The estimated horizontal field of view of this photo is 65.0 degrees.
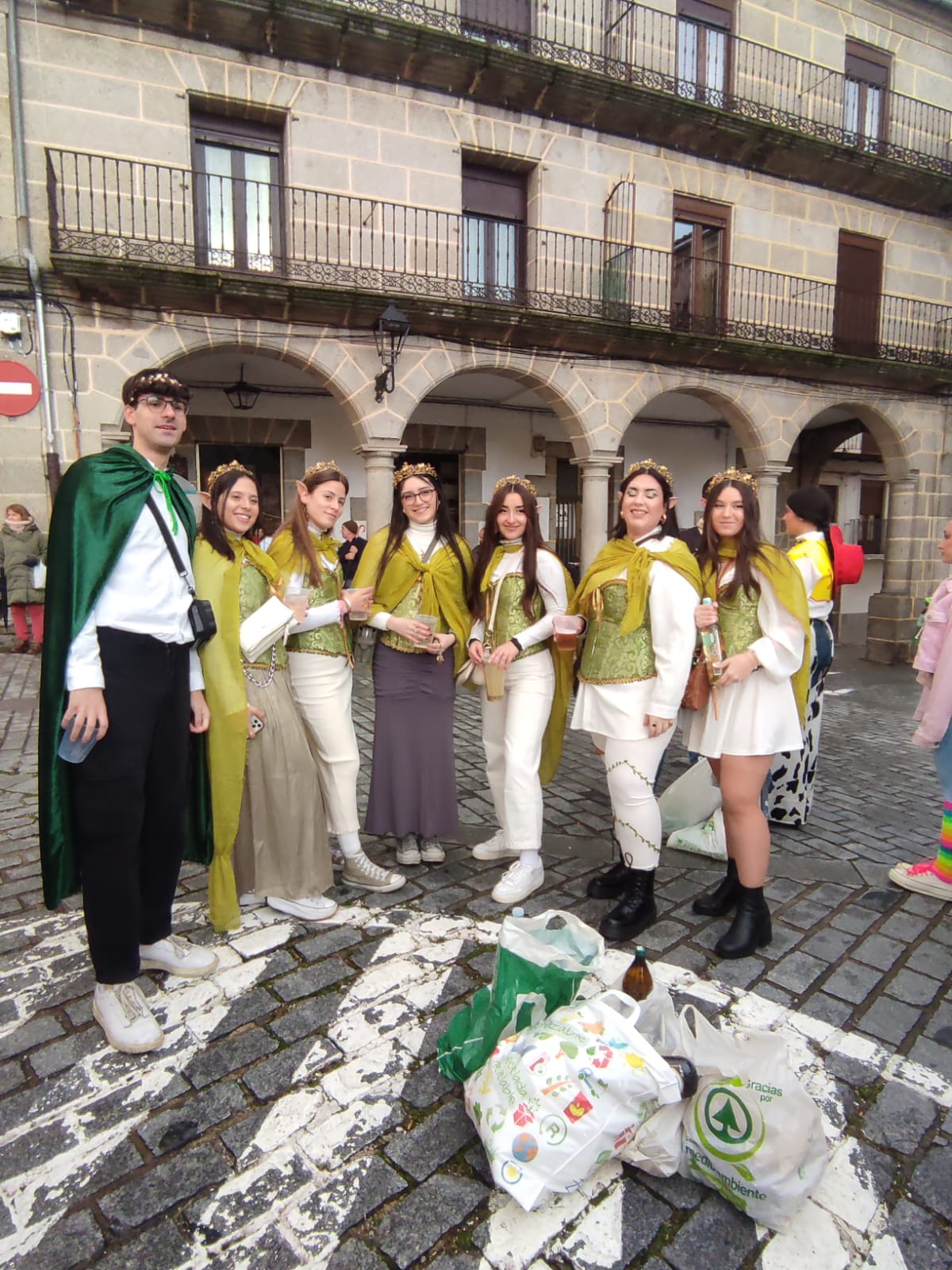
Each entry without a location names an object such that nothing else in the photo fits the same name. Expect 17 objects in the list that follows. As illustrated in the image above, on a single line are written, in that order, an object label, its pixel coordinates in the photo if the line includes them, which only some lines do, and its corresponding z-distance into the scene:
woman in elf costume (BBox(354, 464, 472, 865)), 3.39
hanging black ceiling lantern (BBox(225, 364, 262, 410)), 9.91
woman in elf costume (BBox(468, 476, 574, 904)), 3.29
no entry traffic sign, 7.32
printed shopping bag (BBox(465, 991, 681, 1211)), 1.66
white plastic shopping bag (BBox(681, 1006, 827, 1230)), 1.65
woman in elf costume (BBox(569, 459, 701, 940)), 2.83
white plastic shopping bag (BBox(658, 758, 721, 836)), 3.94
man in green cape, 2.16
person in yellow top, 4.01
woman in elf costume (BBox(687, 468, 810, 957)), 2.79
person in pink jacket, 3.35
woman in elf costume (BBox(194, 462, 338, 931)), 2.70
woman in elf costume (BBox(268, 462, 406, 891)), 3.13
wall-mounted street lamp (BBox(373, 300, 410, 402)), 8.01
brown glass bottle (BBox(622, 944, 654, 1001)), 2.10
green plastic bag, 1.97
